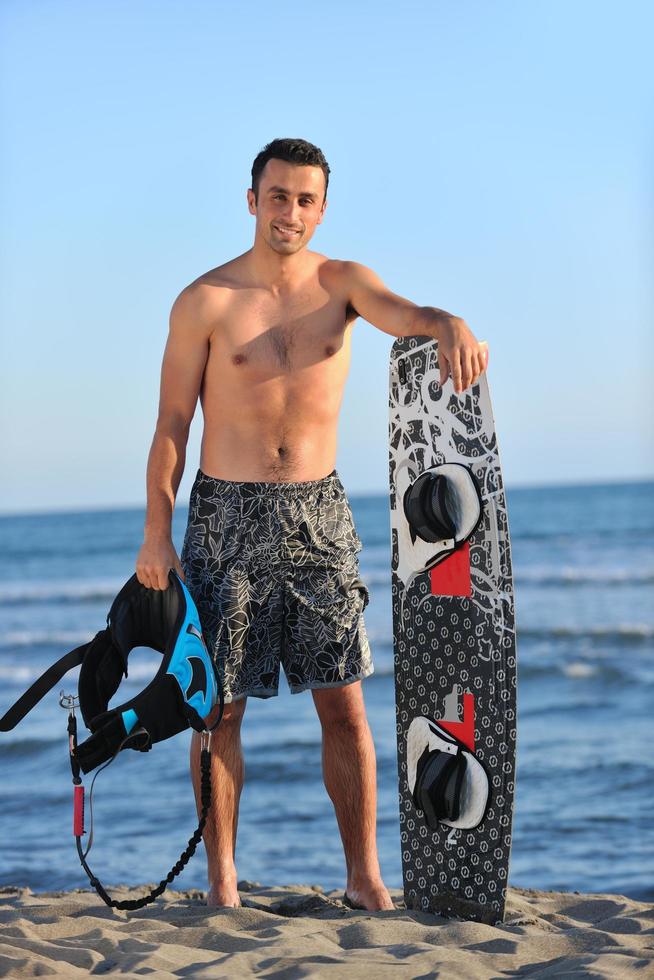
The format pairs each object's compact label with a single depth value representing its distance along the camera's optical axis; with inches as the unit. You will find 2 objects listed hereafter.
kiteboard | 262.4
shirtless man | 262.8
